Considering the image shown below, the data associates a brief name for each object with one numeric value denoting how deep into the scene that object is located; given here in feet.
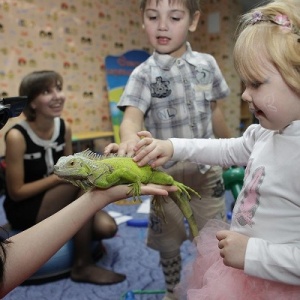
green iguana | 2.36
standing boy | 3.63
